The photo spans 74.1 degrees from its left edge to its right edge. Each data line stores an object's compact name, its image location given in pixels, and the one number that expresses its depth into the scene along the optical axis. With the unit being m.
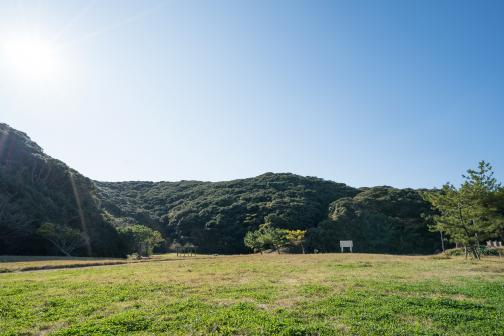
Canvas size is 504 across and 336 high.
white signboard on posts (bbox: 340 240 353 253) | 60.83
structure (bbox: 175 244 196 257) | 87.63
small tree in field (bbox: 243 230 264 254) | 73.38
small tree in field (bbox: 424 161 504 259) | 36.06
